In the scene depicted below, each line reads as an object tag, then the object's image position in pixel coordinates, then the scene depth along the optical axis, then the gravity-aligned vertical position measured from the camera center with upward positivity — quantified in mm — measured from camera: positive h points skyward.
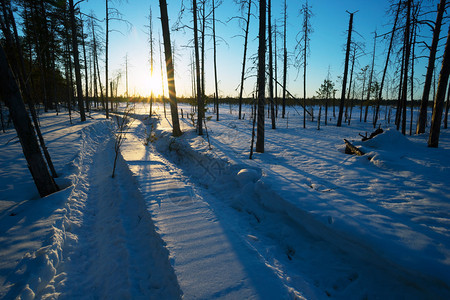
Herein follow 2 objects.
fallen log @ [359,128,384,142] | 7609 -386
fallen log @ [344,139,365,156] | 6338 -934
